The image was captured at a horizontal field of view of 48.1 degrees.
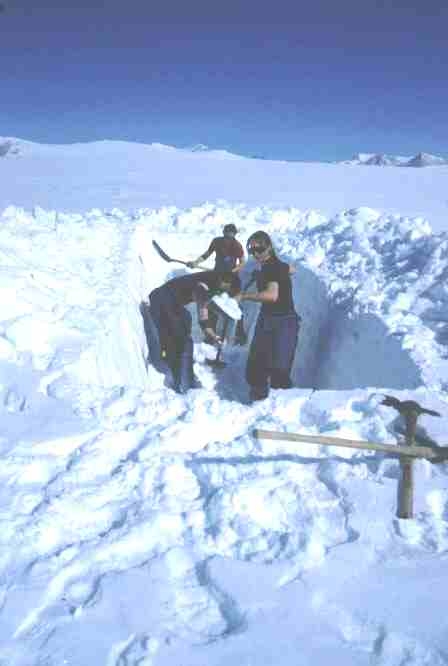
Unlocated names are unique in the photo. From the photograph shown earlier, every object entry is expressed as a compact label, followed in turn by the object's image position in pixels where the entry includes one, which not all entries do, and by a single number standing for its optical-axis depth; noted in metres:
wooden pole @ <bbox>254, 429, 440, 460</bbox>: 2.42
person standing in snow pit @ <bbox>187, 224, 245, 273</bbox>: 7.51
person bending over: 6.45
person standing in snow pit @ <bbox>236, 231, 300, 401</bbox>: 4.93
